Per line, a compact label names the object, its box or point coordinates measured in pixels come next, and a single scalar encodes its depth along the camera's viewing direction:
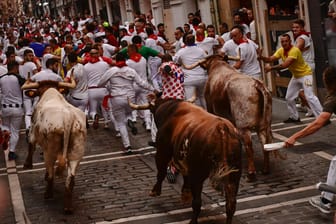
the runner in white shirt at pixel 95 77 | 14.89
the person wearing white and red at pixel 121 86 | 12.89
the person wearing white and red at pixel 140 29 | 21.84
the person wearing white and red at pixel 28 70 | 14.86
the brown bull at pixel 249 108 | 10.37
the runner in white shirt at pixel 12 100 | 13.10
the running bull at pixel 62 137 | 9.69
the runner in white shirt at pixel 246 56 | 14.00
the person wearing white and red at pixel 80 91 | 14.49
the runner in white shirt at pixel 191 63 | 13.89
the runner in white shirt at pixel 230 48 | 15.03
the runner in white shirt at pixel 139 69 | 14.38
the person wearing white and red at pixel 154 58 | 17.53
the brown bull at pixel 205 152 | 7.88
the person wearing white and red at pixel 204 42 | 16.56
